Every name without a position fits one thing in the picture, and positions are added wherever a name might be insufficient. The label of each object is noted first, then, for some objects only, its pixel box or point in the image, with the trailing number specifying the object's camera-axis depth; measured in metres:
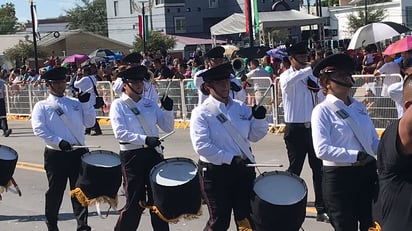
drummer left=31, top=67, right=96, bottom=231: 7.76
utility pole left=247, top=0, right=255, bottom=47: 19.31
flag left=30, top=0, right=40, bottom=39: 30.64
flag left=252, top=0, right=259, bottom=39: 21.02
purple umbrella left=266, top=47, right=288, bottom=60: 18.17
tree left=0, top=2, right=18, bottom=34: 117.81
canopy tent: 24.86
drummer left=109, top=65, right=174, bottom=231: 6.93
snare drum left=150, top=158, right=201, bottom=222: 6.43
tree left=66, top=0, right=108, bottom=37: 98.06
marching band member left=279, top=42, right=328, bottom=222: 8.23
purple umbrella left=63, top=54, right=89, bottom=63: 28.18
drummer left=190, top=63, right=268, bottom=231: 6.07
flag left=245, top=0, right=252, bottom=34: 19.19
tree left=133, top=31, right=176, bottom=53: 56.42
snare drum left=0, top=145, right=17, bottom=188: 8.69
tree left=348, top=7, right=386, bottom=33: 59.66
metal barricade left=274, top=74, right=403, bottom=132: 13.38
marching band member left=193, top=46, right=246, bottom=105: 9.93
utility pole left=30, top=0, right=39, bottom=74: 30.52
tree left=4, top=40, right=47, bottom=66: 56.17
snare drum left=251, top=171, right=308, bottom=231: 5.69
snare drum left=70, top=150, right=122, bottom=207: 7.42
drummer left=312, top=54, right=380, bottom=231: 5.68
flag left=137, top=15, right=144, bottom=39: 42.09
